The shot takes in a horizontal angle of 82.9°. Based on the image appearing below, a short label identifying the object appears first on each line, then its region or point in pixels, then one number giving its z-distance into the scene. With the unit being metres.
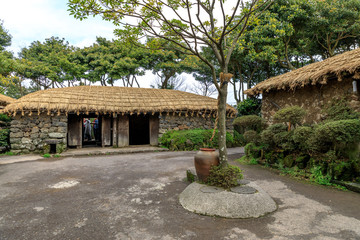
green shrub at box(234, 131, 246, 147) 12.91
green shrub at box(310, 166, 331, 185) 5.11
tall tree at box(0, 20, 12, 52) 17.05
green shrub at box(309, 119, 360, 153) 4.66
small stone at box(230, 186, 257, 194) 3.81
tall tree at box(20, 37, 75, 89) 17.67
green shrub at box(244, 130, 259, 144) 7.76
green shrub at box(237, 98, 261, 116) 14.12
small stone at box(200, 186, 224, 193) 3.88
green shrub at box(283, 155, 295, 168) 6.26
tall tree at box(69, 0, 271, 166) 4.54
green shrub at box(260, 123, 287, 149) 6.86
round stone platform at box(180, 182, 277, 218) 3.42
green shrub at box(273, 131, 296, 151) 6.28
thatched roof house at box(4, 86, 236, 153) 9.93
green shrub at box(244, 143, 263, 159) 7.63
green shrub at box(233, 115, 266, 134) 8.47
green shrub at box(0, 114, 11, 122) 11.50
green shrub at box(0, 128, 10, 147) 9.89
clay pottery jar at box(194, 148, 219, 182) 4.45
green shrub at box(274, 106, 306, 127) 6.36
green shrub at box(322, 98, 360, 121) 5.91
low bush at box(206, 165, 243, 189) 4.12
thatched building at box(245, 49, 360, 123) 5.91
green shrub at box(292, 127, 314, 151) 5.62
